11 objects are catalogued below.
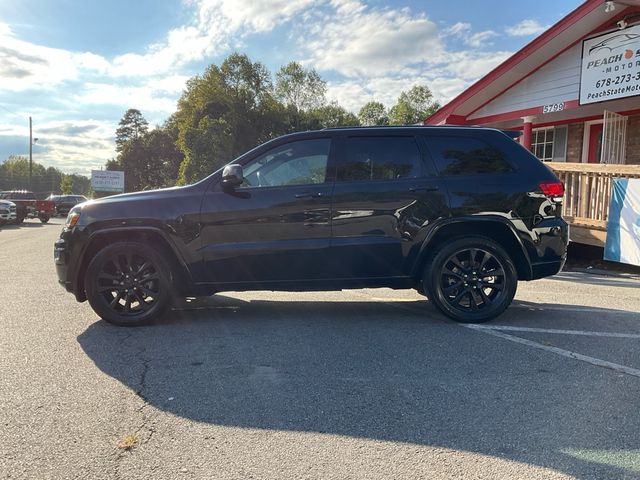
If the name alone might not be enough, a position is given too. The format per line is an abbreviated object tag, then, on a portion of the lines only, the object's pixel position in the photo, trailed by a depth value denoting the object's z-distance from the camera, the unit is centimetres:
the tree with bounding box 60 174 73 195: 8425
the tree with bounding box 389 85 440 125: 6212
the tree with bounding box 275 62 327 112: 5631
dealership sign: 1029
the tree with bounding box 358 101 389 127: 6581
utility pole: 5761
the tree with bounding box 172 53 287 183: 4131
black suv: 483
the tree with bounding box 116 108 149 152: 8006
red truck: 2691
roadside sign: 4803
